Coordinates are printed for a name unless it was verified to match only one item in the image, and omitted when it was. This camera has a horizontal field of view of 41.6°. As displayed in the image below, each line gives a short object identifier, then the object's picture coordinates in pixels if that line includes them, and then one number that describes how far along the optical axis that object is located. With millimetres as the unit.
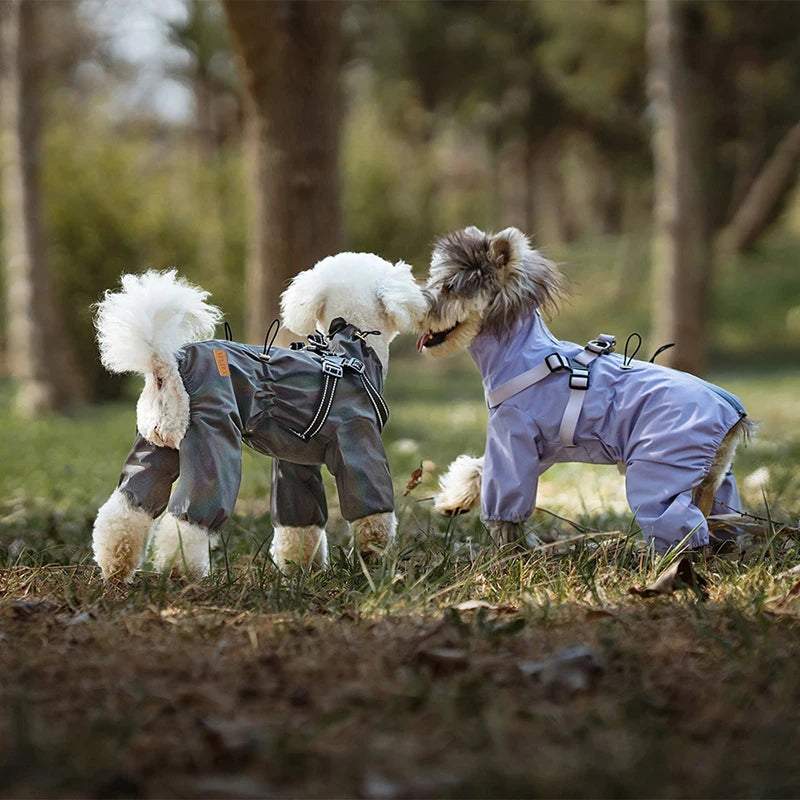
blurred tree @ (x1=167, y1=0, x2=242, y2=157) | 21359
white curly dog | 3449
